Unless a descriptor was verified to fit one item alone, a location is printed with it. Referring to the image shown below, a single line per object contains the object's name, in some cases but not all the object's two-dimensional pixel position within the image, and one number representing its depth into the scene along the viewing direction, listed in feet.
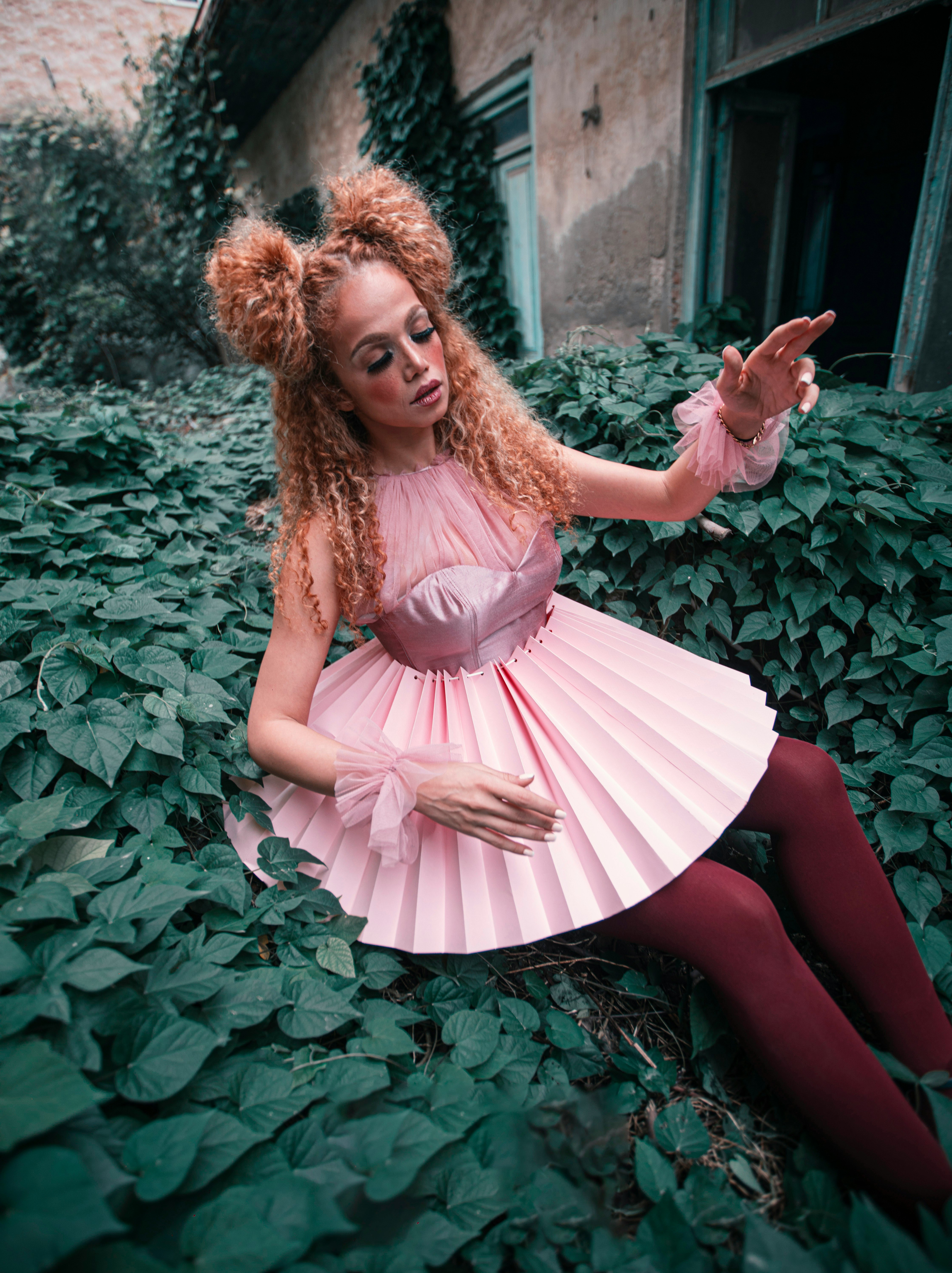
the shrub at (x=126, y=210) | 23.50
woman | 3.56
